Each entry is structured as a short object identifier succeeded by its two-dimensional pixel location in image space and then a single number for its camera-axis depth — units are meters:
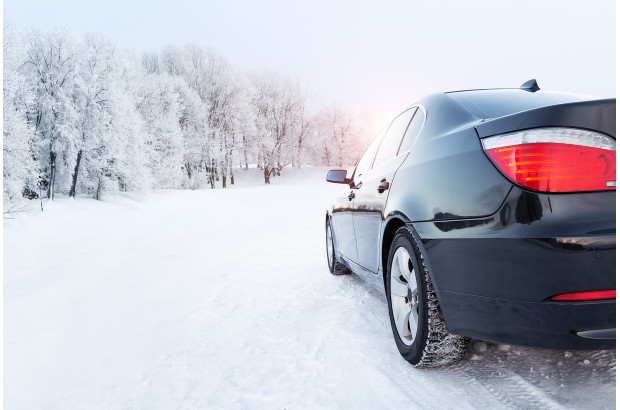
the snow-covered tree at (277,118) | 38.41
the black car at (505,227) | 1.55
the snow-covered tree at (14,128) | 12.16
